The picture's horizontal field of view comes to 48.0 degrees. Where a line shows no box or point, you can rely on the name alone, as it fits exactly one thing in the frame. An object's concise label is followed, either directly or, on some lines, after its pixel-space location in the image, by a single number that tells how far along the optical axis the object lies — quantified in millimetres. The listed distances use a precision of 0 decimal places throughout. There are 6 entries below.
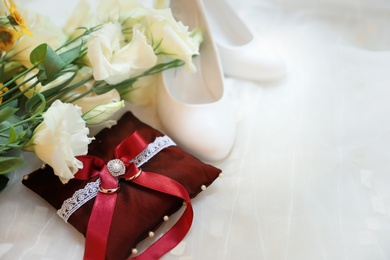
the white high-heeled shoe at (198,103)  769
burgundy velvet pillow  652
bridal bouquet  578
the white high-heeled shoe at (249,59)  919
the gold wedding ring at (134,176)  691
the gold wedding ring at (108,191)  676
